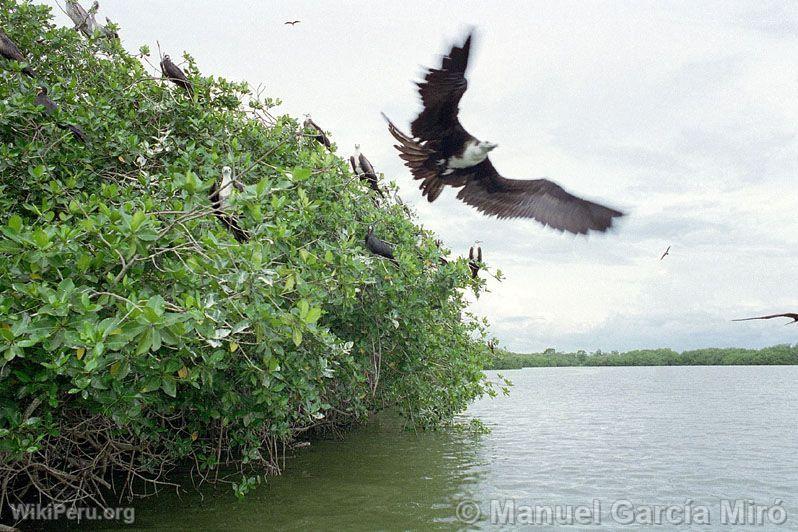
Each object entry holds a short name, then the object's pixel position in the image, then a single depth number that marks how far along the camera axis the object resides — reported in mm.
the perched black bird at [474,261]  7246
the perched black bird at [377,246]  5832
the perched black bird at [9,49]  4828
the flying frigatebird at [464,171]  5836
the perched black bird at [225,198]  4035
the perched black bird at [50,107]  4777
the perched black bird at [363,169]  7148
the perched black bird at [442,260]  6839
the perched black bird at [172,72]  6117
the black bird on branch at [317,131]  6671
